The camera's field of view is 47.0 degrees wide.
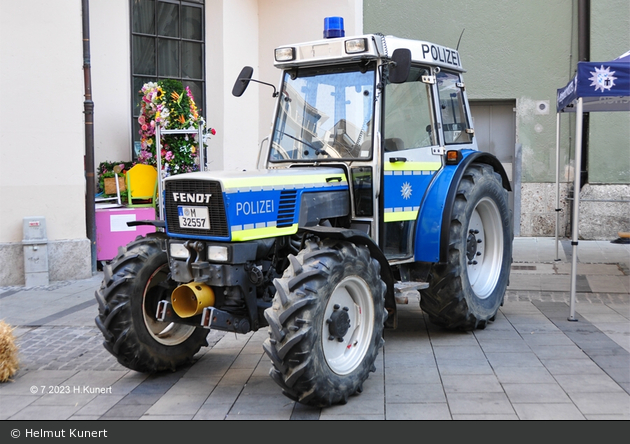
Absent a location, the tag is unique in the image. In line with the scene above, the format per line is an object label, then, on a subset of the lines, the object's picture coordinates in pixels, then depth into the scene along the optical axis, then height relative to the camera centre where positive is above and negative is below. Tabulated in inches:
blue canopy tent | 279.3 +36.7
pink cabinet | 405.1 -27.1
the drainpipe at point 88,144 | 391.9 +20.9
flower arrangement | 413.7 +34.0
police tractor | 190.9 -15.7
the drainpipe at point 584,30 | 488.4 +101.2
